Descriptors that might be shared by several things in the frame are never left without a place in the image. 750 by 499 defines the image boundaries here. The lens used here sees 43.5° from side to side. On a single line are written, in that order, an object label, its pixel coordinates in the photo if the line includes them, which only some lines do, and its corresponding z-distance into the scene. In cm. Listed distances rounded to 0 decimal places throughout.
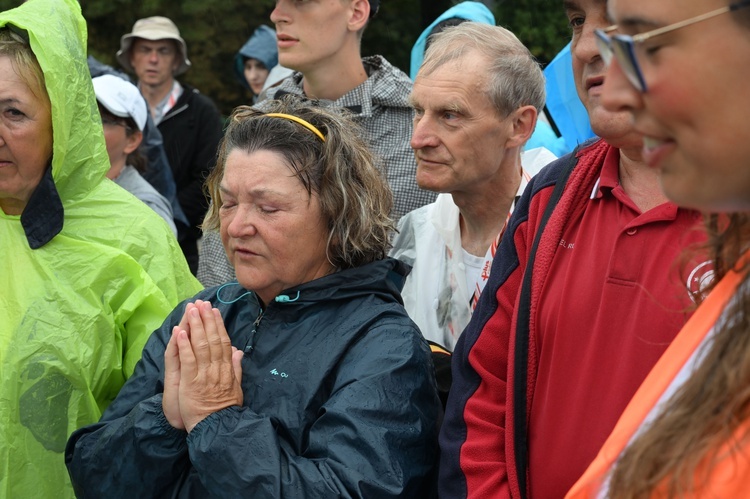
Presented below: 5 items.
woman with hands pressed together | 219
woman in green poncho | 291
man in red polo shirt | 197
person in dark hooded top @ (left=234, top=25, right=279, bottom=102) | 794
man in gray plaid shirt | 405
